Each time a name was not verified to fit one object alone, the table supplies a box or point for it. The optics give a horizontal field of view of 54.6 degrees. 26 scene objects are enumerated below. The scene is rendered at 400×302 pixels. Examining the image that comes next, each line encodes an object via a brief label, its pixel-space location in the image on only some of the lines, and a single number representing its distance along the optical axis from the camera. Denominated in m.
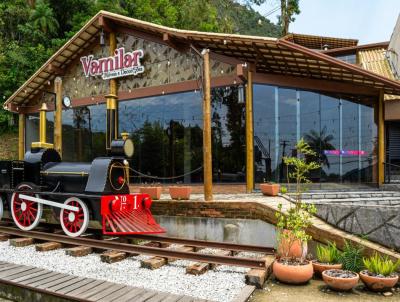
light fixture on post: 12.12
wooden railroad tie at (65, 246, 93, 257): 7.35
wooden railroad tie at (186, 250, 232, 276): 6.14
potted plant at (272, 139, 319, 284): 5.65
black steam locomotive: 8.30
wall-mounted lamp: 14.59
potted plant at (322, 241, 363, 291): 5.29
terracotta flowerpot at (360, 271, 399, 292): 5.31
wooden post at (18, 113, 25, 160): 18.95
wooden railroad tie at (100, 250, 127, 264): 6.91
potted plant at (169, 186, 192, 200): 10.34
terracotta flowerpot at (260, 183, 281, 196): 10.61
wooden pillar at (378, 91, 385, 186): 13.62
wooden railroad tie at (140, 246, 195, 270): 6.52
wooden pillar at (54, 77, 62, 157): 11.67
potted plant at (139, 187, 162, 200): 10.76
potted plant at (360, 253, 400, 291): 5.32
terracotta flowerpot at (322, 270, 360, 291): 5.27
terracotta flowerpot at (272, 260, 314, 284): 5.62
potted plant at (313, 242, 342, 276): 5.92
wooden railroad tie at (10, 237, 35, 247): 8.17
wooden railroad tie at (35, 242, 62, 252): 7.73
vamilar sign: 14.70
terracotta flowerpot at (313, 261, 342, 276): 5.86
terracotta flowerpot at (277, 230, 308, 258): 6.12
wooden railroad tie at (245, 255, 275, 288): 5.59
